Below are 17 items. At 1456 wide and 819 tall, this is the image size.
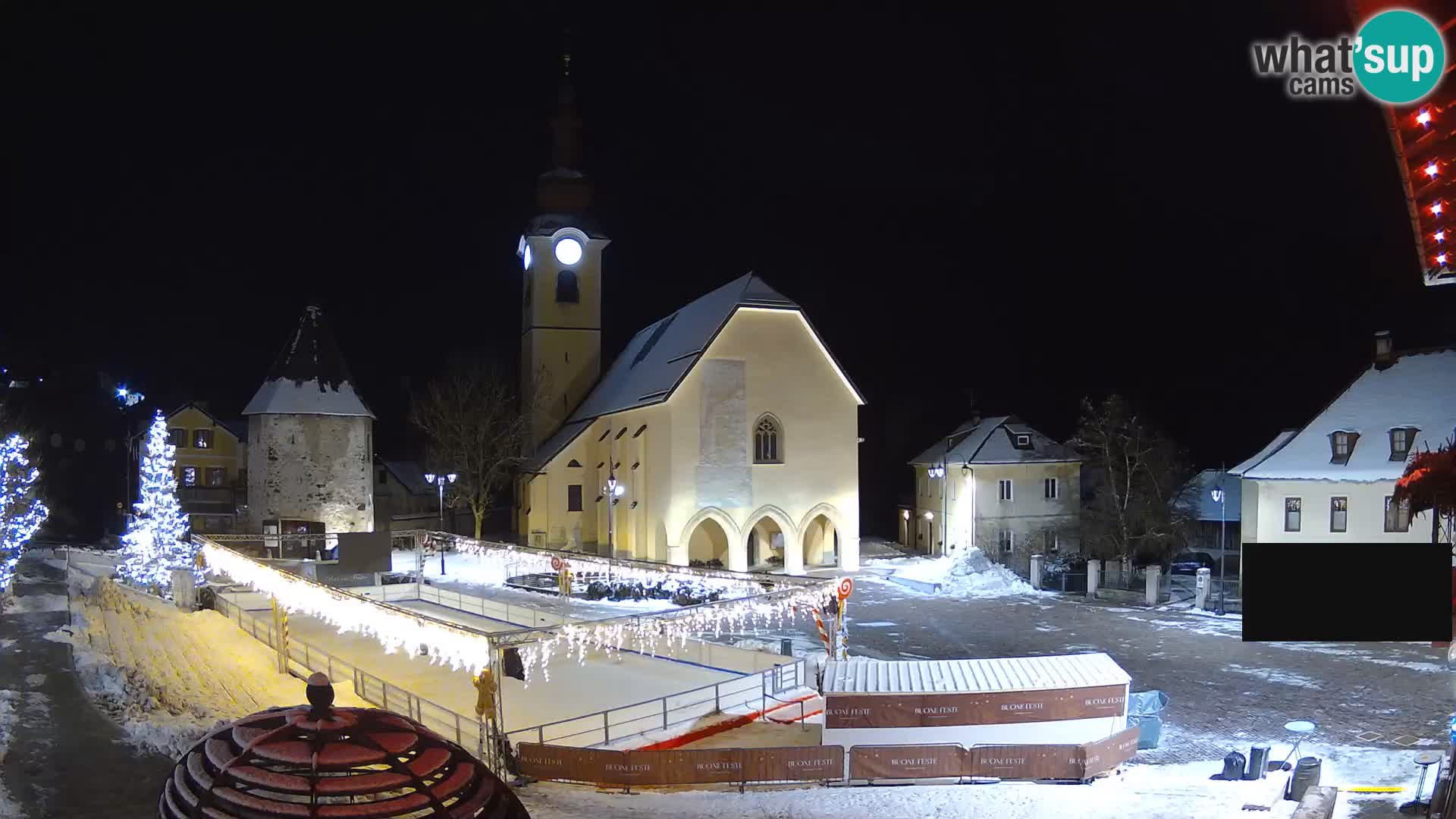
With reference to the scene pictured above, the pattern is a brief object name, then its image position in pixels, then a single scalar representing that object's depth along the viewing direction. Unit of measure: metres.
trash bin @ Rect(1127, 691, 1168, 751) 15.26
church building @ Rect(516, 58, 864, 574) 37.59
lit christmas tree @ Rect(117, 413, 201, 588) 30.23
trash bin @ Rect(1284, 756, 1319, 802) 12.06
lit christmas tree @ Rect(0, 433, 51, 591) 27.67
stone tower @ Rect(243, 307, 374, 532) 40.53
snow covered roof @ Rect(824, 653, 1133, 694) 14.45
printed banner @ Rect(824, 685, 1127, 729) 14.18
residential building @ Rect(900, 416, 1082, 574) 42.62
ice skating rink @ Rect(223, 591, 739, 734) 16.83
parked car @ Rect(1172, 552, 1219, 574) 41.16
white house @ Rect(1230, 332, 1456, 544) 29.56
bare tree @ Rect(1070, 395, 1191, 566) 38.62
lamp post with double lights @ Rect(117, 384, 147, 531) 56.19
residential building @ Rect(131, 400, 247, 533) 53.34
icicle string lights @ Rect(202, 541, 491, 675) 14.09
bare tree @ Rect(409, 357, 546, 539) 47.97
